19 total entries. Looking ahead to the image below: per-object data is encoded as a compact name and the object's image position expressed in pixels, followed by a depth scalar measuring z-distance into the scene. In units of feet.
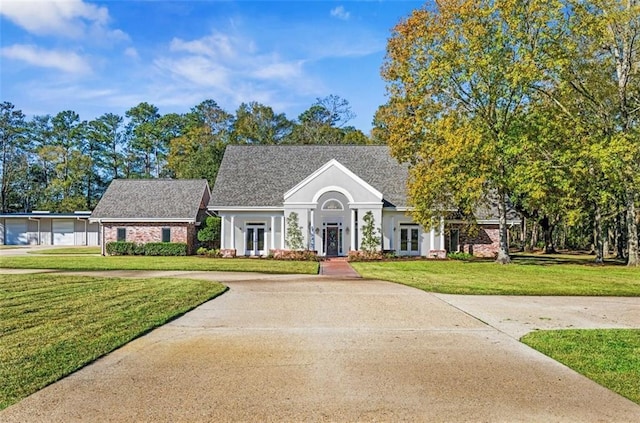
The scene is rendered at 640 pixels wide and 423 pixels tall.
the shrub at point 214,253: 100.13
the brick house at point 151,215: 109.81
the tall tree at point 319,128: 189.67
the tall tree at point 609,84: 79.00
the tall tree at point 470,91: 81.10
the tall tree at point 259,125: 186.09
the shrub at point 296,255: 93.81
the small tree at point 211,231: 108.78
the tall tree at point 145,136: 224.33
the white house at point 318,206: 98.07
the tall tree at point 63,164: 193.26
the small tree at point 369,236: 95.50
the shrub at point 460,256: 99.09
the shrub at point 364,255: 93.35
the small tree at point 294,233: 96.68
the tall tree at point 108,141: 224.12
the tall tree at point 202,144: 152.87
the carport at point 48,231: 165.17
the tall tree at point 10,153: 209.36
